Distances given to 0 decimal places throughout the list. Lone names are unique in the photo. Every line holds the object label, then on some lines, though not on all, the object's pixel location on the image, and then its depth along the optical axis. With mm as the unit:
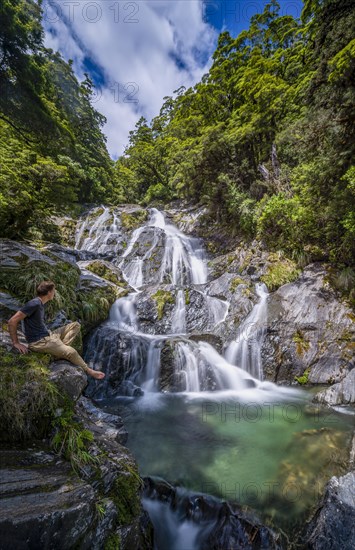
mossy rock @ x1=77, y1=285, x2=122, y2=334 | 7978
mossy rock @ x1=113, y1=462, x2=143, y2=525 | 2531
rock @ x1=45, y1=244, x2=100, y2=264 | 9302
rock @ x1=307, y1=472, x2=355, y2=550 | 2648
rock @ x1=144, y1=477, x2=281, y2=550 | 2922
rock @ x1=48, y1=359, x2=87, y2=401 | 3309
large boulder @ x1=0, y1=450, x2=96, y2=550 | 1820
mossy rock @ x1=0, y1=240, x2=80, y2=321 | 6008
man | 3516
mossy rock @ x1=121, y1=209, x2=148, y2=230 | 19141
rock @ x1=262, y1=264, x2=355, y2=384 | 7568
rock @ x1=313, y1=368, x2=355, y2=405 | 6074
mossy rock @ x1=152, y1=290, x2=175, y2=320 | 10242
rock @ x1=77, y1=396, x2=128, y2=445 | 3582
